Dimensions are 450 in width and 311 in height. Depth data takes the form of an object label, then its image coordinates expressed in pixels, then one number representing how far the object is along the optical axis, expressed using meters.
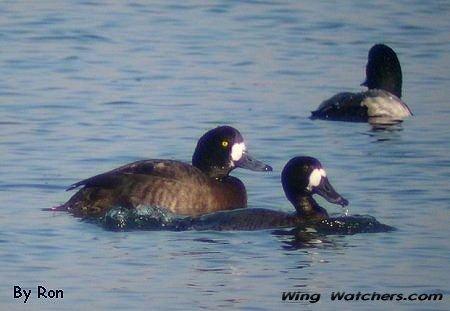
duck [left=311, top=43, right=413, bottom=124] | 21.20
